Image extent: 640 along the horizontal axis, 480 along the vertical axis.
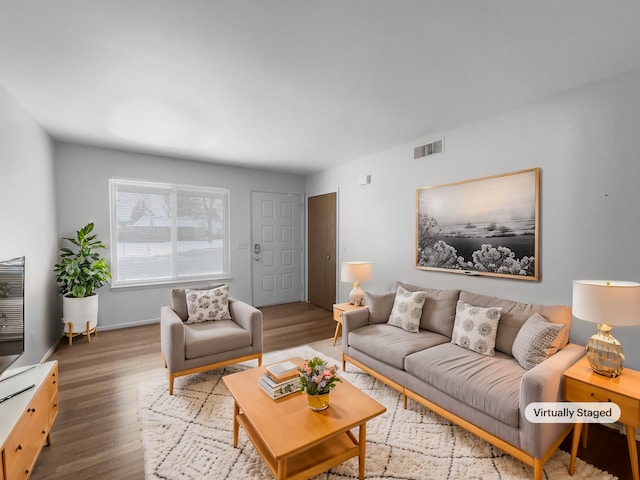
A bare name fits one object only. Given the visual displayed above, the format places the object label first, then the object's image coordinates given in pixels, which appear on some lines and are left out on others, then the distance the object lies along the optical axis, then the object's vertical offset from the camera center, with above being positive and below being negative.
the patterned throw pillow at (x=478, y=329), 2.43 -0.77
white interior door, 5.62 -0.20
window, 4.46 +0.10
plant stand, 3.74 -1.15
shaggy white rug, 1.78 -1.37
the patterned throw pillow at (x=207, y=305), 3.18 -0.71
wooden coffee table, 1.55 -1.02
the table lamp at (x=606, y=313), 1.75 -0.46
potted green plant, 3.68 -0.50
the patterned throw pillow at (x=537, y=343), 2.13 -0.77
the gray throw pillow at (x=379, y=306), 3.23 -0.74
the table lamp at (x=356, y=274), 3.86 -0.48
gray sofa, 1.74 -0.94
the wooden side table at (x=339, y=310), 3.72 -0.90
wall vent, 3.49 +1.02
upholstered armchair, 2.63 -0.92
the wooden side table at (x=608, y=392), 1.64 -0.89
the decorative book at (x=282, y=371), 2.01 -0.91
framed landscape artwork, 2.74 +0.09
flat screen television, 1.83 -0.45
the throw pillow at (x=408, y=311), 2.97 -0.74
